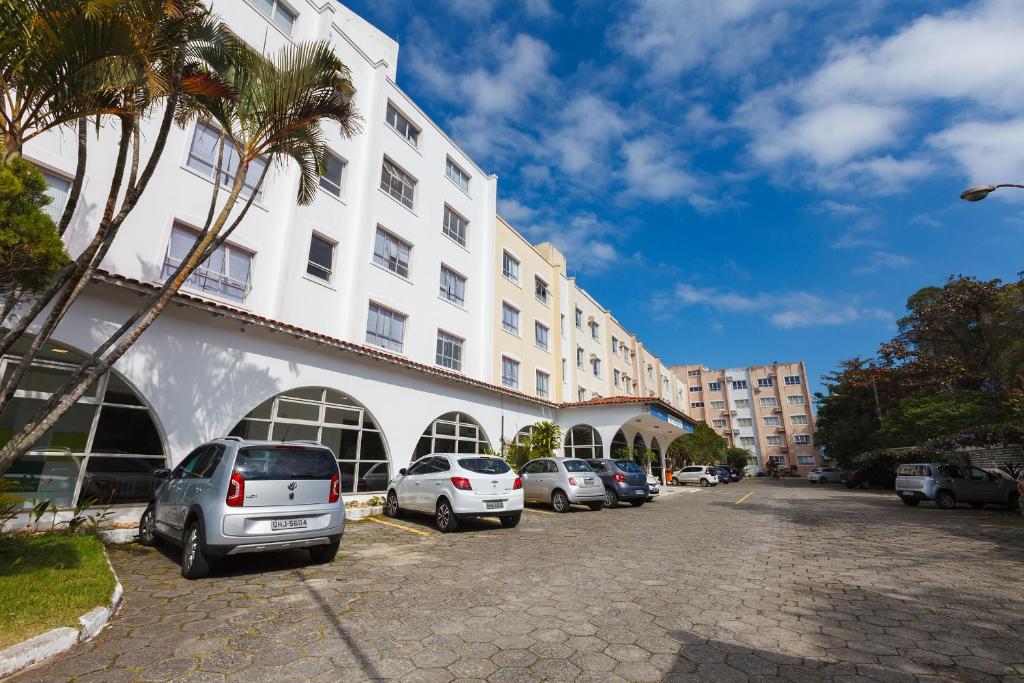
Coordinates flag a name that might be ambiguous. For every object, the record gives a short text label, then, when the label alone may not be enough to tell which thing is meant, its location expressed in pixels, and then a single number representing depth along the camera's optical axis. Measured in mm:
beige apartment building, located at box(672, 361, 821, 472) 68500
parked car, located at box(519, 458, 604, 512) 14422
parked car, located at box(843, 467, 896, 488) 32844
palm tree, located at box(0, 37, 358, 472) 7719
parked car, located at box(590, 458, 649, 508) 16281
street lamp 9344
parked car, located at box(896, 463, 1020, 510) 17266
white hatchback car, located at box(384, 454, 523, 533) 10328
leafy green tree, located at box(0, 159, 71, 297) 5000
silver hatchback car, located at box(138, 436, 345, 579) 6055
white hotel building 9383
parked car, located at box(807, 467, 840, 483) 45747
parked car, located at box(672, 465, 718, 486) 36844
